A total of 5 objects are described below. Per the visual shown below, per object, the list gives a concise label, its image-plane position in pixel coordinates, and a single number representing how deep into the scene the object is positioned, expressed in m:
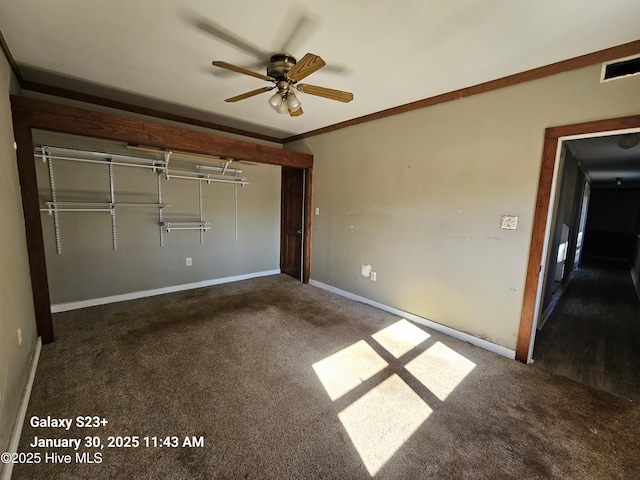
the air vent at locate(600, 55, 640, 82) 1.91
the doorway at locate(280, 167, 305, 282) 4.91
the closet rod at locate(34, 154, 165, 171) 3.04
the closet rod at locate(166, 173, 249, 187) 3.94
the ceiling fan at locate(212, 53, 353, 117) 2.12
